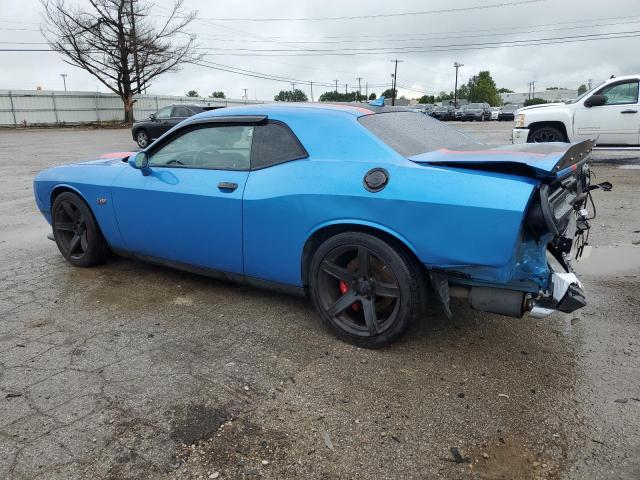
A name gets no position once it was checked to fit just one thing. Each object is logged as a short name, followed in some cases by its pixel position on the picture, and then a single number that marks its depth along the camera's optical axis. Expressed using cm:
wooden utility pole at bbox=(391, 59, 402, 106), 8301
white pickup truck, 1065
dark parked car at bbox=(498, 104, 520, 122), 4475
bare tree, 3919
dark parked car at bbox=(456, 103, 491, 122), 4484
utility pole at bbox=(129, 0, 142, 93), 3962
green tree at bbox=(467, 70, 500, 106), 9981
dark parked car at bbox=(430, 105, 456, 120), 4530
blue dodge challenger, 271
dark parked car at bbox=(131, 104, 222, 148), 1945
